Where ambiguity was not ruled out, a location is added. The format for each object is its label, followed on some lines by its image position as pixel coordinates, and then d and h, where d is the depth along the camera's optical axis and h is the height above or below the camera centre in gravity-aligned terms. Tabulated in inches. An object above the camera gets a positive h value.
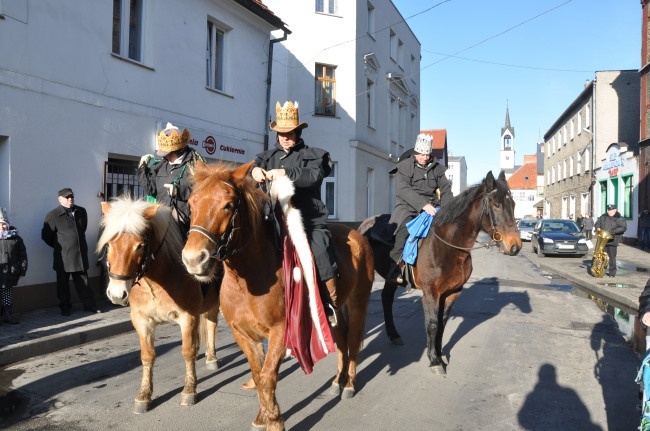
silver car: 1181.1 -12.5
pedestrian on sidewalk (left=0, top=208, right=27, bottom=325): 277.6 -25.3
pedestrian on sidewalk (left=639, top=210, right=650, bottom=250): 912.1 -12.7
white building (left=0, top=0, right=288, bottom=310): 317.4 +99.8
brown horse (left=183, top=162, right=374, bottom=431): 116.3 -10.6
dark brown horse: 218.1 -10.0
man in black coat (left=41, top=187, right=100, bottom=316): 319.6 -15.7
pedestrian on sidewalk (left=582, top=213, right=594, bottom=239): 1158.6 -8.2
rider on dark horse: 245.9 +16.9
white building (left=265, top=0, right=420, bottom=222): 784.9 +223.3
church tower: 4719.5 +752.1
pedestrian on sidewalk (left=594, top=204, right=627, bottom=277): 551.4 -6.2
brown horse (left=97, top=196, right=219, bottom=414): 151.7 -19.8
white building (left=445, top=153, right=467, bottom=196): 3332.7 +356.9
